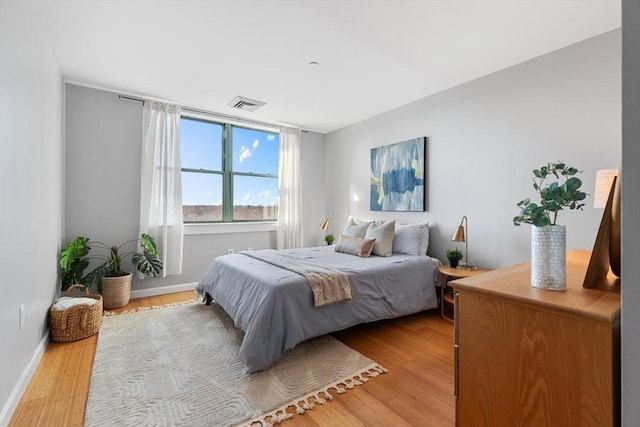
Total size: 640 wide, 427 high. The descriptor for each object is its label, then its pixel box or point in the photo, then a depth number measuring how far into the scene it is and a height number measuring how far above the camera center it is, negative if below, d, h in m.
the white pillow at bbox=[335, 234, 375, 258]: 3.26 -0.43
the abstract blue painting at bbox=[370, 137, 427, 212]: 3.62 +0.45
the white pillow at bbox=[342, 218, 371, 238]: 3.63 -0.26
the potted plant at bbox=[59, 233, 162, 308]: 2.96 -0.66
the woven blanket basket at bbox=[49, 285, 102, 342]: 2.38 -0.98
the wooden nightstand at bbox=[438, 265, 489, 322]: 2.84 -0.83
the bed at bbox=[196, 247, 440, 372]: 2.01 -0.75
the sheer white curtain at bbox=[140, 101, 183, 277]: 3.59 +0.32
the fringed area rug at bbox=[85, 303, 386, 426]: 1.57 -1.13
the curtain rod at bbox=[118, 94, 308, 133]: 3.55 +1.36
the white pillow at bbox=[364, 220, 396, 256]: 3.32 -0.32
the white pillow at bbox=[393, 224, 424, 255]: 3.32 -0.35
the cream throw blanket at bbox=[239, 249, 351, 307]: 2.23 -0.58
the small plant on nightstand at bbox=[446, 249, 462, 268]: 3.03 -0.49
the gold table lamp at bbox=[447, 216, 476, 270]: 2.97 -0.30
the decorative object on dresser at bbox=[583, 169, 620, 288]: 0.87 -0.11
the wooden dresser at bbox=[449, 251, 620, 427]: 0.75 -0.43
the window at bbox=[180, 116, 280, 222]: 4.08 +0.56
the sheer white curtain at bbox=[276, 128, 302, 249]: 4.71 +0.26
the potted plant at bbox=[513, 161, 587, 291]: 0.96 -0.09
